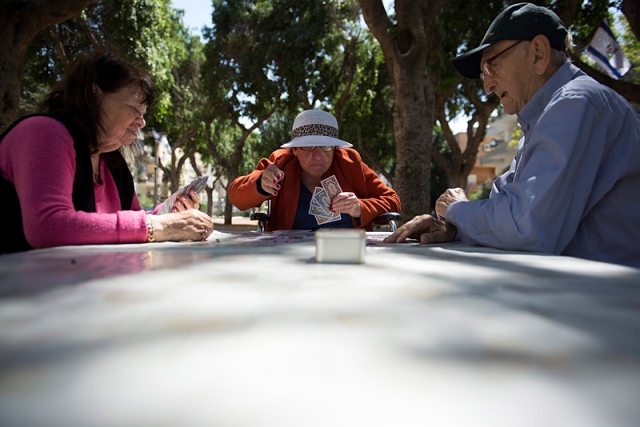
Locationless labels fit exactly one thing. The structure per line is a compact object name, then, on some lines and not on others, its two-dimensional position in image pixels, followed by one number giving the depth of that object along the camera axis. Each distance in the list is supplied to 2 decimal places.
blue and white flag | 7.74
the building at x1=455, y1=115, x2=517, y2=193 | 38.09
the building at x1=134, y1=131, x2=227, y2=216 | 47.97
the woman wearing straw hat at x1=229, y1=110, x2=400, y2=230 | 3.13
